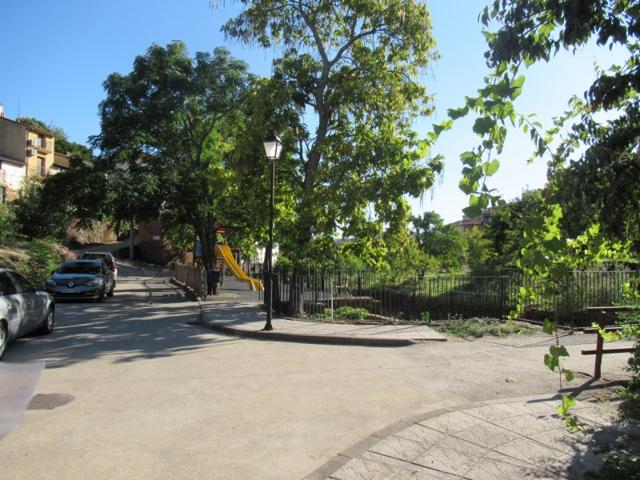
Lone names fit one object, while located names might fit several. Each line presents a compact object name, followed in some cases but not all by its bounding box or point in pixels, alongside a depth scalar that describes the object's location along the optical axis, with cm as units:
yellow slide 2971
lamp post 1271
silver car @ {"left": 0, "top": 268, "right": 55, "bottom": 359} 869
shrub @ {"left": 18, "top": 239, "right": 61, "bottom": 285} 2238
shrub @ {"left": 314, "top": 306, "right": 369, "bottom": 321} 1480
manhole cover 612
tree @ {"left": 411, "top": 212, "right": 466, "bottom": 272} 4397
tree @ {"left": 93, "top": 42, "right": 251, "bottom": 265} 2262
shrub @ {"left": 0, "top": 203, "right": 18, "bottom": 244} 3130
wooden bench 784
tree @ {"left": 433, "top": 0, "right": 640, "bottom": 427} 266
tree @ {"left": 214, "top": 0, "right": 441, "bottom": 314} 1466
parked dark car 1902
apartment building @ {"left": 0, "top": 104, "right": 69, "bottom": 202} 4953
